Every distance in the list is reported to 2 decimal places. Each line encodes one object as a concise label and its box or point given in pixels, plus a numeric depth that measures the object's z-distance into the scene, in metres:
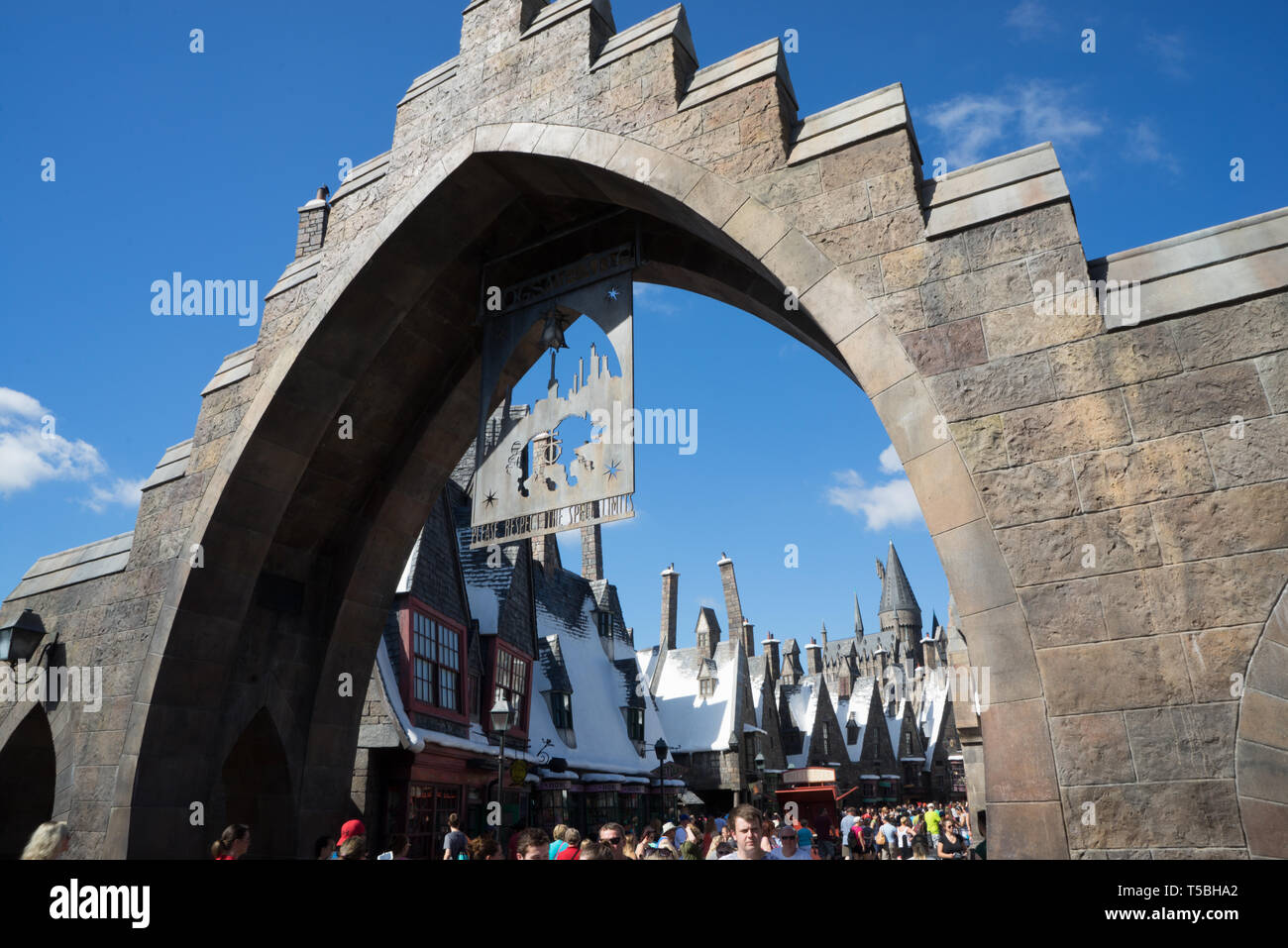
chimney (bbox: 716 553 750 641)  35.41
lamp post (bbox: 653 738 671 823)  23.31
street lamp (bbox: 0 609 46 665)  9.31
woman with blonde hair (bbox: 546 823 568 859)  5.86
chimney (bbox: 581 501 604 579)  30.45
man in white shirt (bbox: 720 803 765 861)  3.95
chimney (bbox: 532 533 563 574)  26.27
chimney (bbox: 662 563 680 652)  35.50
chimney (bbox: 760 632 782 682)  38.12
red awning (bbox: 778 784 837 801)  23.61
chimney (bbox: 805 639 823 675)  59.41
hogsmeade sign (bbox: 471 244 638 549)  7.66
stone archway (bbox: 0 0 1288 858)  4.36
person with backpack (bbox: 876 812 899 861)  16.45
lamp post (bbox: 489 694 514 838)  11.59
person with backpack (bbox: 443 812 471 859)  10.53
